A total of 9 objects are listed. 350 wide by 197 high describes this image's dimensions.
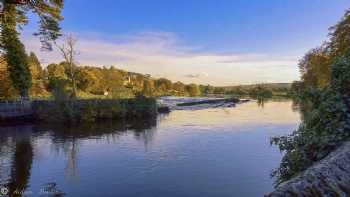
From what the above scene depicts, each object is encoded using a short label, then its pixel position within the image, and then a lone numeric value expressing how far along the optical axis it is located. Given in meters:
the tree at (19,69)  31.77
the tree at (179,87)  90.75
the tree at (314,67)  27.97
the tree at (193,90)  90.50
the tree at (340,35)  20.27
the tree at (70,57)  35.55
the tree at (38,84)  41.39
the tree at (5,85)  28.90
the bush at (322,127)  3.69
